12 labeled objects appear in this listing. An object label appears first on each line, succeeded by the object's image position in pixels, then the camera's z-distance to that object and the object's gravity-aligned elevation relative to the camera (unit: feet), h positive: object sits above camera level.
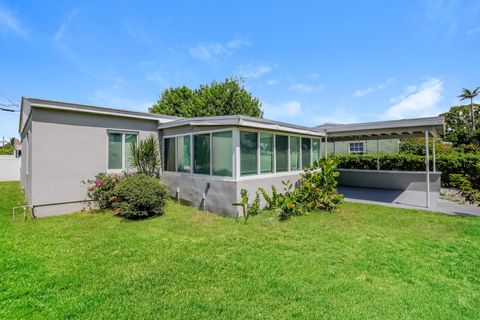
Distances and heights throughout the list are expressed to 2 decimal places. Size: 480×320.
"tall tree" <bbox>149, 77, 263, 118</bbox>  76.33 +20.76
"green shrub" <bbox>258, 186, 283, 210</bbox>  27.45 -4.42
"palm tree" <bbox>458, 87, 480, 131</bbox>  120.26 +33.63
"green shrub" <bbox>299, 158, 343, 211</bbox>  28.94 -3.54
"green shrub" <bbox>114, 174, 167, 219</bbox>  24.86 -3.60
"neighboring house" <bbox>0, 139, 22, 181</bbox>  63.46 -0.90
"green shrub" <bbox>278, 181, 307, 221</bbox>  25.66 -4.92
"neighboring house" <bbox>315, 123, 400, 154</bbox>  68.73 +4.28
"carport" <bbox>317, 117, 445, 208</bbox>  30.50 -2.90
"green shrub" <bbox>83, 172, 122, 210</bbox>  28.30 -3.11
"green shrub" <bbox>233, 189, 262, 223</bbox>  25.17 -4.71
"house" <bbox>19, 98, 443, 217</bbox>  25.55 +1.57
